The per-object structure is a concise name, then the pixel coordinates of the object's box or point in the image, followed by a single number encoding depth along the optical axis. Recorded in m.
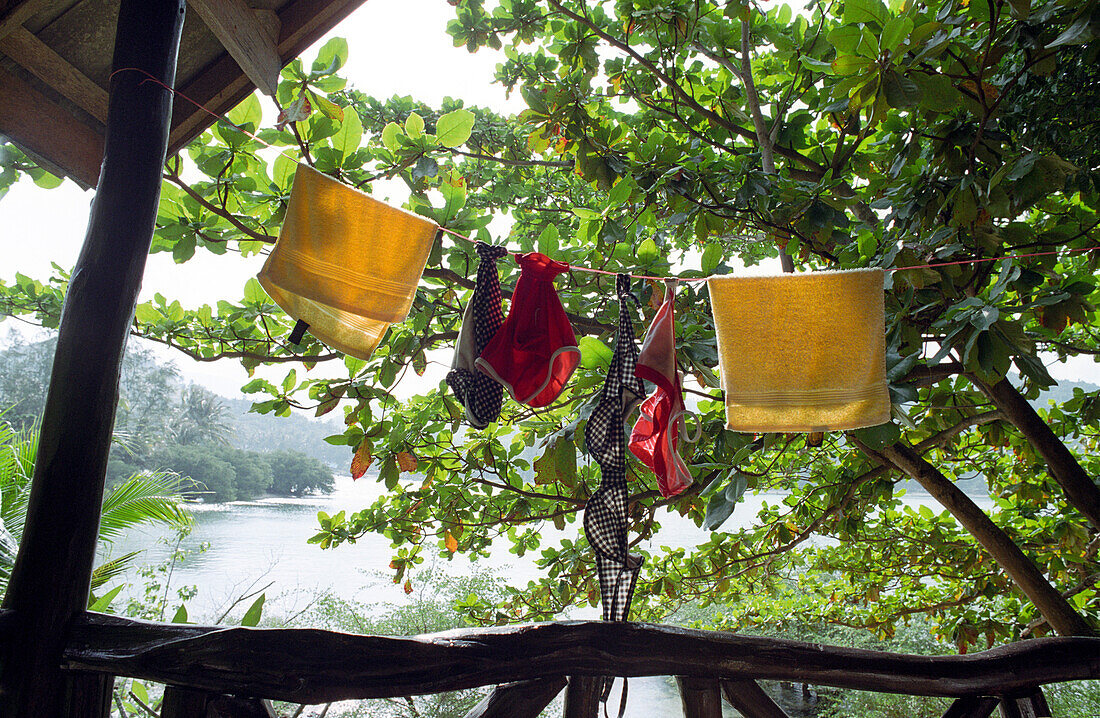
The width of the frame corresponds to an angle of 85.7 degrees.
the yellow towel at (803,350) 1.18
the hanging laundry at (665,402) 1.16
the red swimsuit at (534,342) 1.17
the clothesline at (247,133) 1.11
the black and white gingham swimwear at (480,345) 1.18
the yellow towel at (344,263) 1.16
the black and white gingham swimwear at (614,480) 1.02
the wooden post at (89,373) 0.89
